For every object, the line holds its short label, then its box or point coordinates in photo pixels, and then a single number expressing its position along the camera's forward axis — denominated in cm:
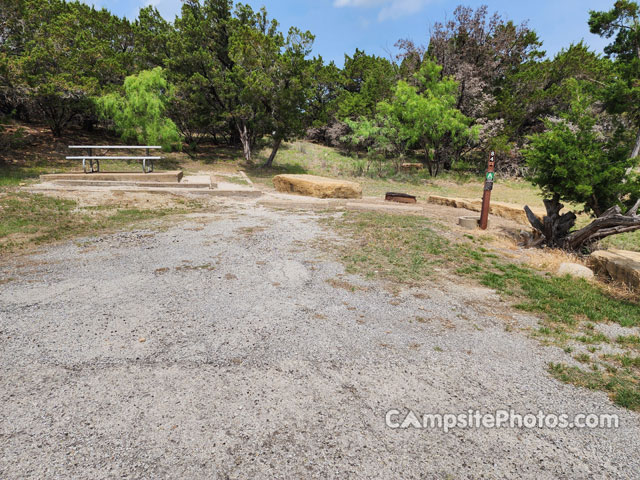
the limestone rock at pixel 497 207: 959
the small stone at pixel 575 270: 504
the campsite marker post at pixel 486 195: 756
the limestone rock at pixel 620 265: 454
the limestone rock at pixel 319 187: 1102
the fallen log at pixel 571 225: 592
